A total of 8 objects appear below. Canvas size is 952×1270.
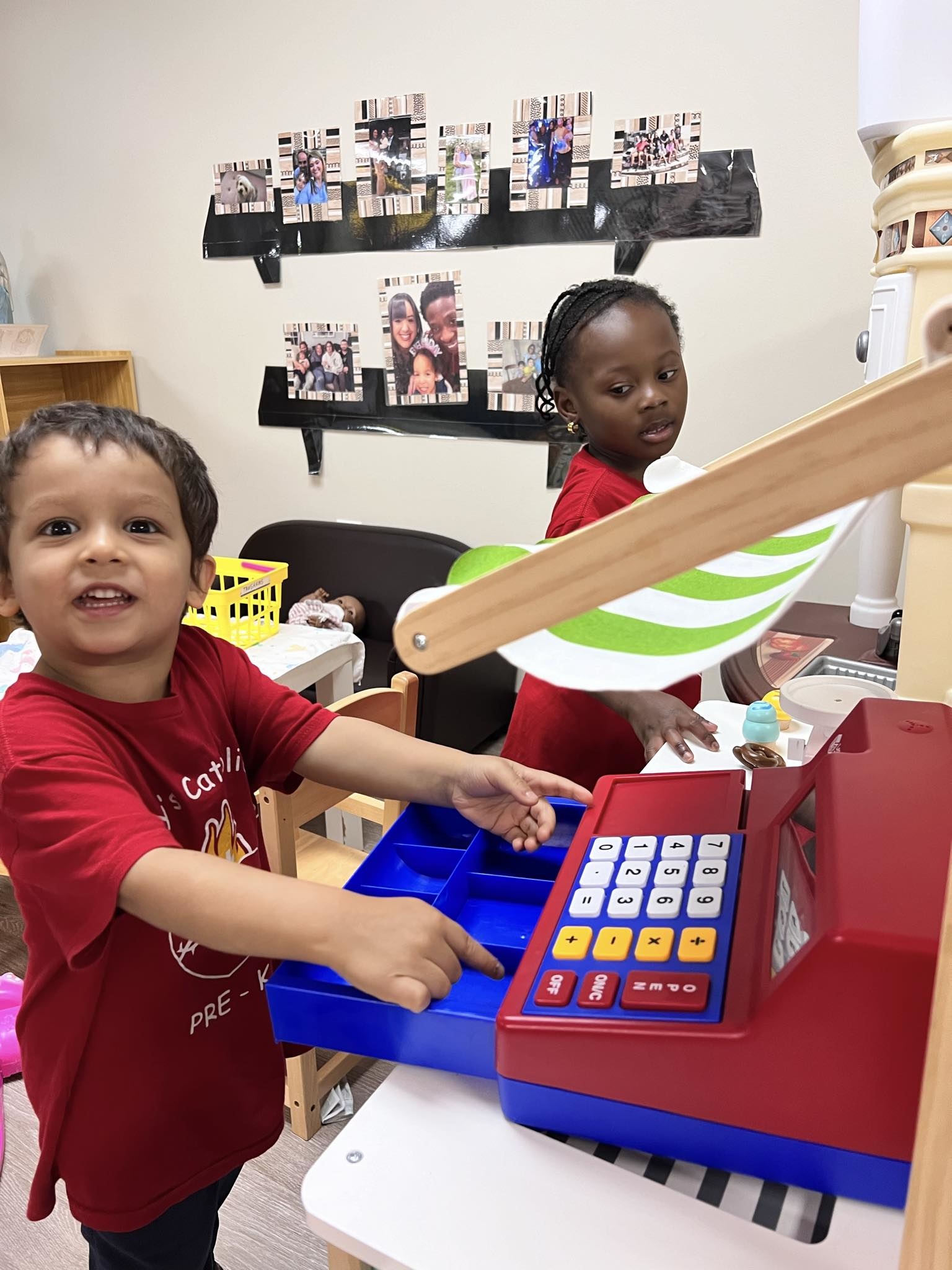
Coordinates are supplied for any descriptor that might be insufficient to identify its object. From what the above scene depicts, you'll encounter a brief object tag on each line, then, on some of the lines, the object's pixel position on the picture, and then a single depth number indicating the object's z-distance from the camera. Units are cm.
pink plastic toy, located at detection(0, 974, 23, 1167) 163
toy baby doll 238
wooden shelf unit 305
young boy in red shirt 62
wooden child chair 122
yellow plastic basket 192
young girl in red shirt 124
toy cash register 40
